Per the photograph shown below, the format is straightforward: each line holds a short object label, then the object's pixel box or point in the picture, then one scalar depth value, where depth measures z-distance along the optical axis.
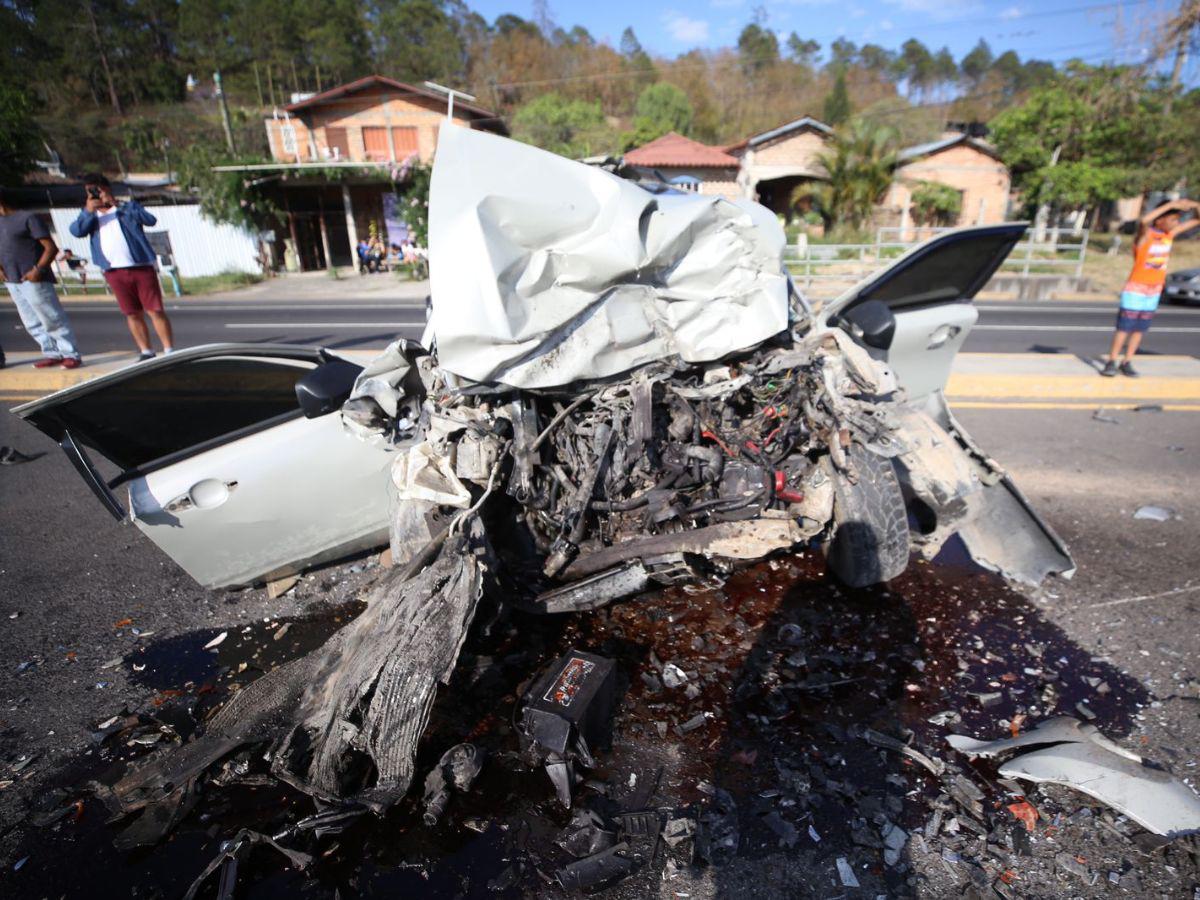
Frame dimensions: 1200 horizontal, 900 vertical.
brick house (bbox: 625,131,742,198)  29.97
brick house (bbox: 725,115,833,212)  29.38
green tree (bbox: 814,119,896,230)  23.30
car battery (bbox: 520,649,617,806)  2.22
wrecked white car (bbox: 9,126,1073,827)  2.63
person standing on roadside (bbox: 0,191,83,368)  6.88
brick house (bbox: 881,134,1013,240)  28.17
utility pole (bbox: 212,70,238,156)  27.33
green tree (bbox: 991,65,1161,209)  25.30
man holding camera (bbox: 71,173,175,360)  6.48
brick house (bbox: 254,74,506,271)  26.08
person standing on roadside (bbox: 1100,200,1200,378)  6.27
